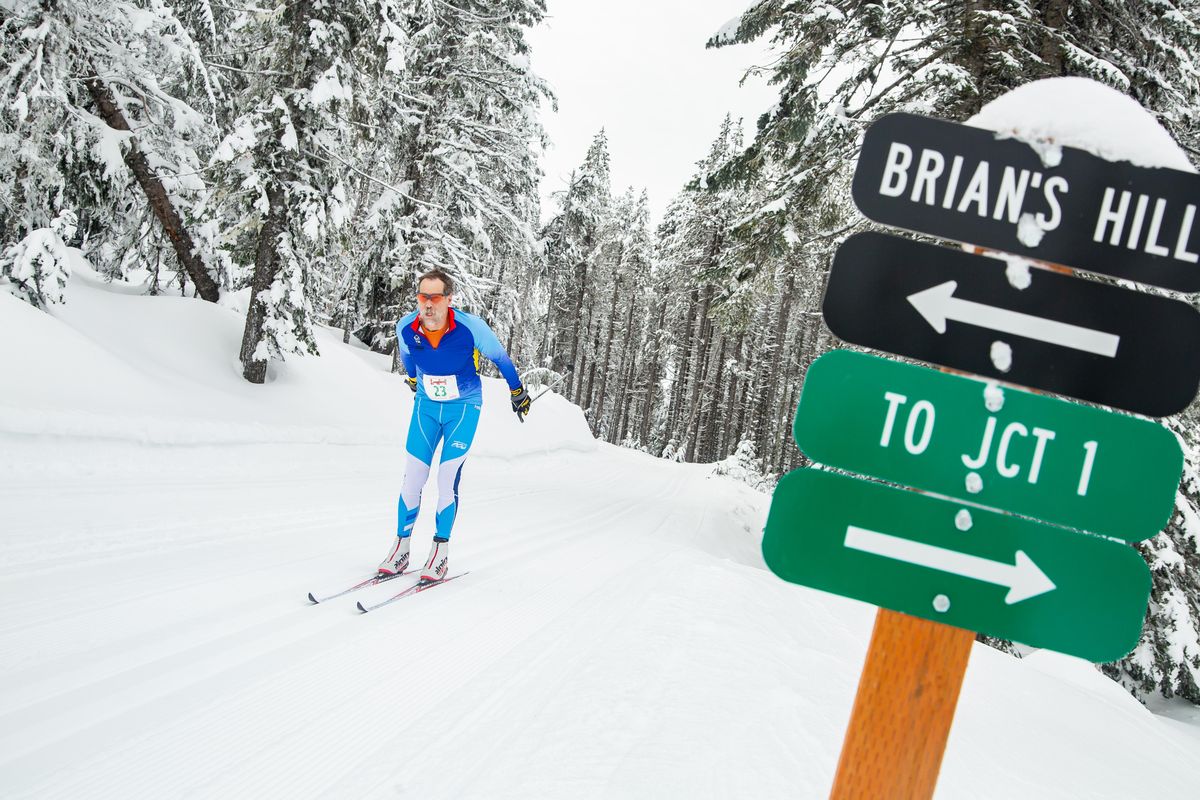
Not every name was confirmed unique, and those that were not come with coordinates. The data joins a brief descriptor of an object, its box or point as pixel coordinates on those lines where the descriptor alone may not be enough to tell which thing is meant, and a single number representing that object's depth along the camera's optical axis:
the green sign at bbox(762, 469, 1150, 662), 1.31
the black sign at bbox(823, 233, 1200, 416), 1.32
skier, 4.96
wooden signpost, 1.31
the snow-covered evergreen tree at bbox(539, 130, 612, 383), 38.22
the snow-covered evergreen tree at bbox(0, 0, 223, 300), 8.77
